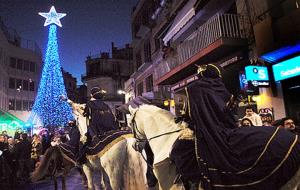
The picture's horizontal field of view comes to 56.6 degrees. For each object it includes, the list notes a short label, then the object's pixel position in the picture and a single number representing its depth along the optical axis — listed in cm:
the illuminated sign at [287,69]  1030
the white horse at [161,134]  444
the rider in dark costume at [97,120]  745
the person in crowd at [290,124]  614
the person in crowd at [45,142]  1698
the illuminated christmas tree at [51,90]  3503
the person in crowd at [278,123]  658
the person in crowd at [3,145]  1315
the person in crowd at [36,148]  1599
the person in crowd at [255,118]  942
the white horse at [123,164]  660
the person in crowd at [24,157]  1406
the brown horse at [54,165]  948
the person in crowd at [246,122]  812
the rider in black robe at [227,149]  318
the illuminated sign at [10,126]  2872
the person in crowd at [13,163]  1347
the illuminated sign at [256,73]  1110
